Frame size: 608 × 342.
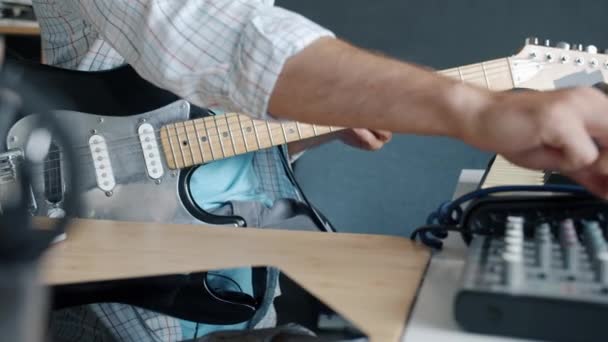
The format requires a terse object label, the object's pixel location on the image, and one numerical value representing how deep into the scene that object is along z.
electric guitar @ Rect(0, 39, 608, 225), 0.90
